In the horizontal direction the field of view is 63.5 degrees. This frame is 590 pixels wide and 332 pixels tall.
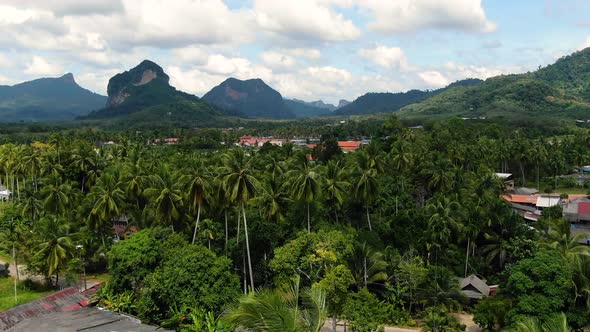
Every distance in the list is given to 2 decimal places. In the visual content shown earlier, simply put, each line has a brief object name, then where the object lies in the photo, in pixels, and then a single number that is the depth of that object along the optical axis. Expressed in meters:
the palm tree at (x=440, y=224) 44.56
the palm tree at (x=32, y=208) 58.09
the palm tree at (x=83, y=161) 68.25
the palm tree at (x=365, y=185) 47.78
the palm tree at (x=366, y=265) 39.50
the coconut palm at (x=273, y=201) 45.53
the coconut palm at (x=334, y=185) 46.53
